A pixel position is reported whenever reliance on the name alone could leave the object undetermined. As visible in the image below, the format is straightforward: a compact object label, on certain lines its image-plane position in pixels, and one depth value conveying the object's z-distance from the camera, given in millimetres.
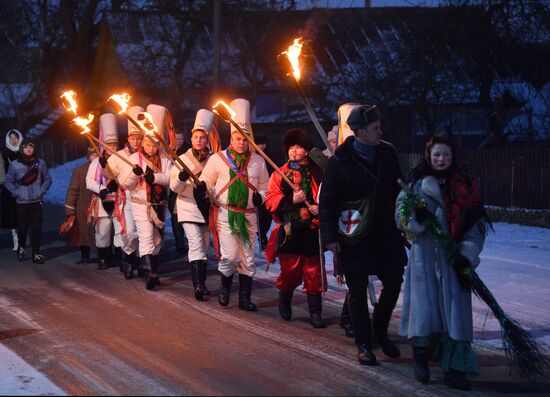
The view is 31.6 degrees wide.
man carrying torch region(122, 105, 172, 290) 11039
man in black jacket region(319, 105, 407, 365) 7234
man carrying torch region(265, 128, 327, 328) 8852
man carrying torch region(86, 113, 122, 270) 12367
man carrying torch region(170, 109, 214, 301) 10273
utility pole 19766
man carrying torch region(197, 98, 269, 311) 9703
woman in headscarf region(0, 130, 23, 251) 14305
